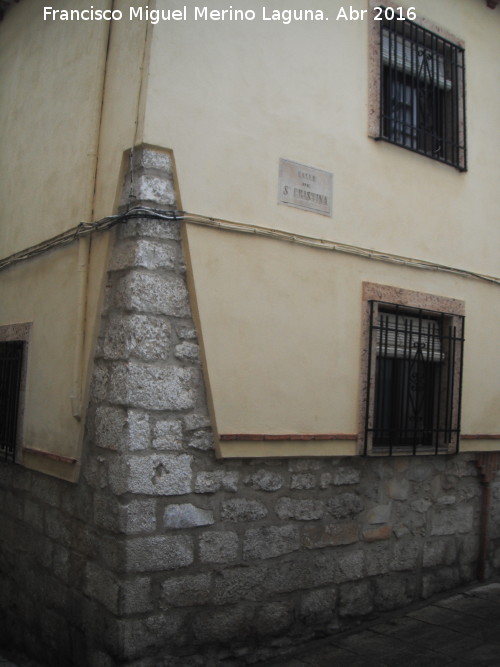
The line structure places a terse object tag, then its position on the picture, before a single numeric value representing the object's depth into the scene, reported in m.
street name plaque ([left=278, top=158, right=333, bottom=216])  4.98
